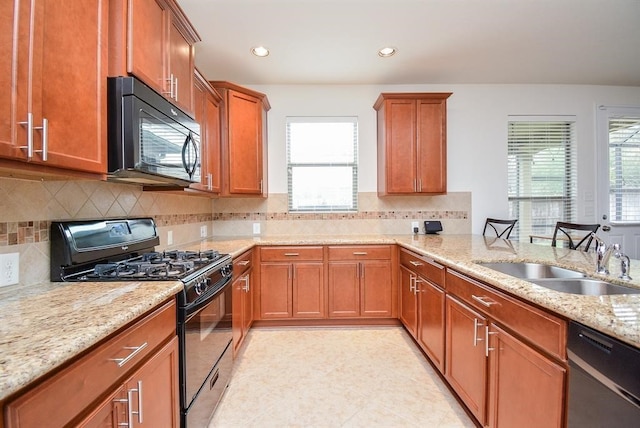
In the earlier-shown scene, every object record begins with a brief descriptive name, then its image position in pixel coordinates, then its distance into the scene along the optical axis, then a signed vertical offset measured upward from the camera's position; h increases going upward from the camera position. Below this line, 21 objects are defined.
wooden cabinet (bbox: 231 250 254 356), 2.25 -0.71
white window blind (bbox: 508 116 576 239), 3.64 +0.42
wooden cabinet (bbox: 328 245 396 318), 2.96 -0.70
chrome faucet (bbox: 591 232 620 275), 1.42 -0.22
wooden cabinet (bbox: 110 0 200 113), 1.30 +0.88
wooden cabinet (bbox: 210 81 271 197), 2.91 +0.77
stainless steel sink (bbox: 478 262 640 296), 1.33 -0.35
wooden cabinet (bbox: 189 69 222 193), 2.42 +0.75
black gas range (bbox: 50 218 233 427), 1.36 -0.30
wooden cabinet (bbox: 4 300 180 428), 0.66 -0.49
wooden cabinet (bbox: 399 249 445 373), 2.00 -0.71
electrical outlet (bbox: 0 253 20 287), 1.16 -0.22
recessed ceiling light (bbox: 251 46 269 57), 2.74 +1.56
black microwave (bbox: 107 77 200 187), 1.28 +0.39
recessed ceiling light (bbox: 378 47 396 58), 2.77 +1.56
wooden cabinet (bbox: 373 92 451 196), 3.21 +0.78
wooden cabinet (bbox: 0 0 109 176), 0.86 +0.45
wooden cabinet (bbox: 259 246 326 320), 2.92 -0.69
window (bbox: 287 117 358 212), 3.58 +0.60
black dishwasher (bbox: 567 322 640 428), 0.78 -0.49
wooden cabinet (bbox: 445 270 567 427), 1.04 -0.64
